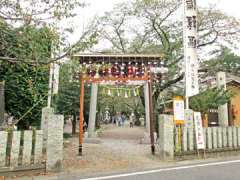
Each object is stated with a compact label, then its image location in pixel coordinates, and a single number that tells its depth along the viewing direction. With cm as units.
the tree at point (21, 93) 1272
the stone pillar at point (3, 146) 666
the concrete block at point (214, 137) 1028
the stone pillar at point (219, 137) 1039
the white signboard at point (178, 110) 977
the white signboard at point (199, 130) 979
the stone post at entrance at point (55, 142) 739
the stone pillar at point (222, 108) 1248
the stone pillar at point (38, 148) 724
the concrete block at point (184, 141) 974
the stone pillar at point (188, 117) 1026
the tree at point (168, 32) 1748
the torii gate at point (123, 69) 1146
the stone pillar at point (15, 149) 680
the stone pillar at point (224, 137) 1052
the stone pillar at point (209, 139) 1013
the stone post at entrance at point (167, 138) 935
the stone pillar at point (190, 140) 986
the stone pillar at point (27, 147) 702
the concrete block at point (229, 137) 1064
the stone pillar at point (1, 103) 1094
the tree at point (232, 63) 3350
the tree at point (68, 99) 1968
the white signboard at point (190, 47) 1042
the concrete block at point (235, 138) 1075
